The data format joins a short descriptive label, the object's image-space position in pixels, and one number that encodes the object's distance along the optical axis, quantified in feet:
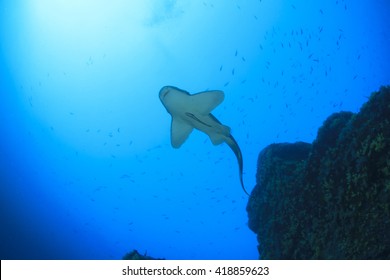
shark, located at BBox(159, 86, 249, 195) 21.61
